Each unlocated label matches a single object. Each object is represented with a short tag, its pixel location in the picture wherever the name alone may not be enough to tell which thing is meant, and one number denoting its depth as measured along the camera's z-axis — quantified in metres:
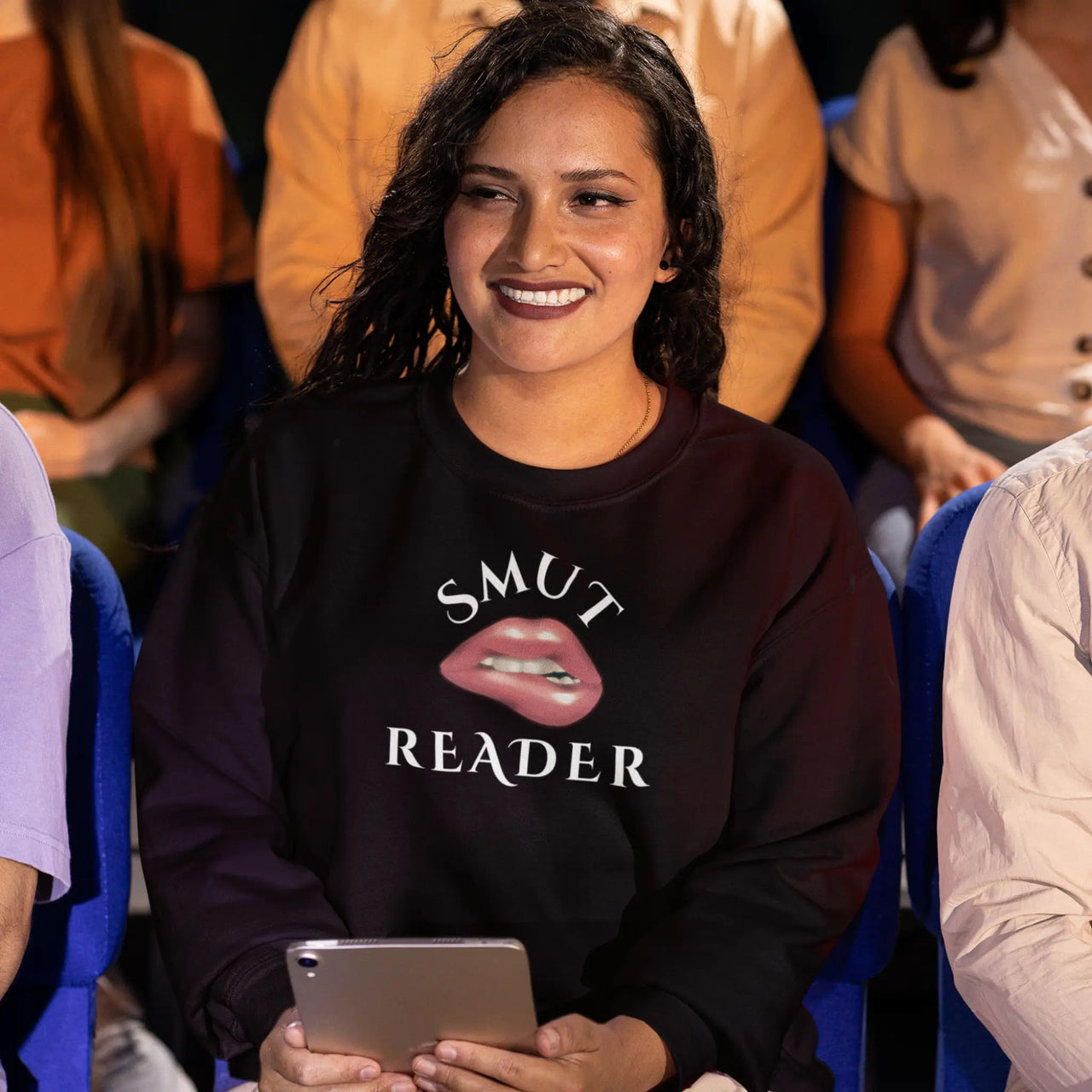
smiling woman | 3.99
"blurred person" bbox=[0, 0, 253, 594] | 4.51
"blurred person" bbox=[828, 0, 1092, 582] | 4.47
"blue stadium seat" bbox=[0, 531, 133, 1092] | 4.05
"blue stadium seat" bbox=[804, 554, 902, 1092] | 4.06
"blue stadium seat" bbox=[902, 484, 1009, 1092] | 4.05
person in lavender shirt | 3.95
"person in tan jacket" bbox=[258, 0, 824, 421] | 4.49
